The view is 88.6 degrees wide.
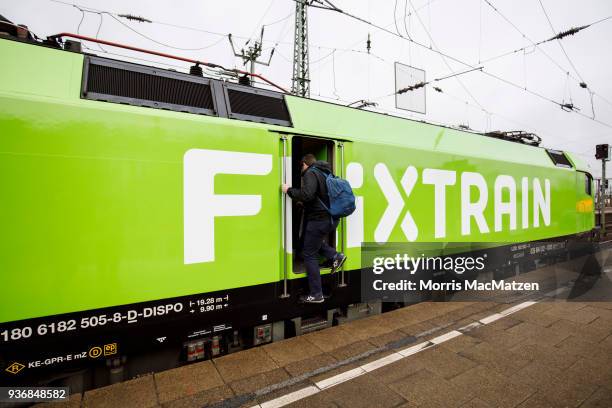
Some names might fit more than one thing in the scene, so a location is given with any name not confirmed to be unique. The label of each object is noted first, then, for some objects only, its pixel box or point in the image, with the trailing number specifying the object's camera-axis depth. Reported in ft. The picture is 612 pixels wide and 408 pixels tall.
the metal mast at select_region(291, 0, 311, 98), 38.70
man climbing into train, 12.64
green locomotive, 8.11
